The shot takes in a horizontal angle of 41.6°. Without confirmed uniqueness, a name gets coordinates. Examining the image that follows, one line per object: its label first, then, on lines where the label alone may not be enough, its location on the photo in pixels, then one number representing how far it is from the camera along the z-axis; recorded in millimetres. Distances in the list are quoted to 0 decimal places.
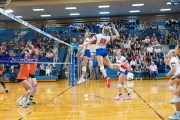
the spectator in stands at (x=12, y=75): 18648
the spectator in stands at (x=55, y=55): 18578
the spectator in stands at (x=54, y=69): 19425
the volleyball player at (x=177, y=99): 4861
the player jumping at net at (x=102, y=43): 7238
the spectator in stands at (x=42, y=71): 19044
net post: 13338
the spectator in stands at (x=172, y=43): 22641
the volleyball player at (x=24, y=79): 7152
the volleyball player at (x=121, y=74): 8203
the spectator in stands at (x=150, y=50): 20250
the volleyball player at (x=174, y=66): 5871
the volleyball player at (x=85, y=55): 9750
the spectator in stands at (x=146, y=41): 21903
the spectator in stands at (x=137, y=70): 19406
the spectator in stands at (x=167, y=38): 23155
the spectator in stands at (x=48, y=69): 19111
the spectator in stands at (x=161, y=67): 19897
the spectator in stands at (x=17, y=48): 17280
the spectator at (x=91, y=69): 19231
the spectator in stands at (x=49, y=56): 17984
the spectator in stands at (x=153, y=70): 18844
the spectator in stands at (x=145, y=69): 19219
